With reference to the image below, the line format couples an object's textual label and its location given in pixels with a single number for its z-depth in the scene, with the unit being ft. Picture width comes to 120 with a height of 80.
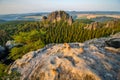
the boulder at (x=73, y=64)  11.45
